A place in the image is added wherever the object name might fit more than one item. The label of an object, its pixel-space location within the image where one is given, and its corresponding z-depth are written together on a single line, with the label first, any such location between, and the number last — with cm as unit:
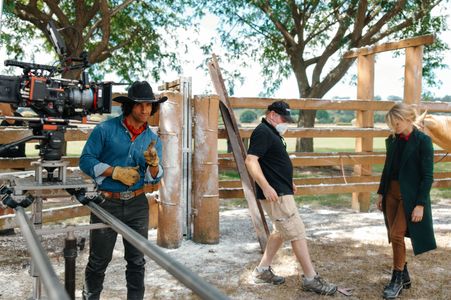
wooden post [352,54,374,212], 744
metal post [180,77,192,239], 545
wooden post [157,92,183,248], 527
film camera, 266
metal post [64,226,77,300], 278
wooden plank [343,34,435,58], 668
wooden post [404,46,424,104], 695
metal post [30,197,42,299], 290
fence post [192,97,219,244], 541
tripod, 261
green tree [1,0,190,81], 1144
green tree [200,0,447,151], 1380
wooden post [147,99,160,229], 557
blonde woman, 397
